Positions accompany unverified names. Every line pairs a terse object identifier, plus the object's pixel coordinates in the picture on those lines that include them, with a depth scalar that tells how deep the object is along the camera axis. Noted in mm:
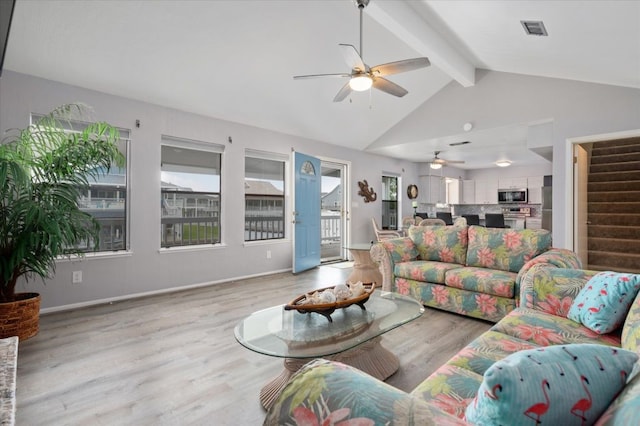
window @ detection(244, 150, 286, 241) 5219
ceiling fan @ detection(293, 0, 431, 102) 2709
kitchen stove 8952
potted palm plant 2574
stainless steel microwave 8938
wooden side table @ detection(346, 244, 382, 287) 4359
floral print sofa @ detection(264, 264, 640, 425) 595
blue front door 5449
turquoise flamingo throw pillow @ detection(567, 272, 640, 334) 1688
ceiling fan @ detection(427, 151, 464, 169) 7253
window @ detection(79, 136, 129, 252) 3766
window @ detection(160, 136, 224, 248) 4355
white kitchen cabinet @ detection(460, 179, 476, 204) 10071
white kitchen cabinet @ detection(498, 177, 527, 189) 9061
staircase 4863
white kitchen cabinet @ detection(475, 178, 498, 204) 9646
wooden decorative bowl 1896
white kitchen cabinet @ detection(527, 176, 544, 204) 8812
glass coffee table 1618
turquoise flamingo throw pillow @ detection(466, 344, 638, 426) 643
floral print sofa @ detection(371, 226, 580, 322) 2994
